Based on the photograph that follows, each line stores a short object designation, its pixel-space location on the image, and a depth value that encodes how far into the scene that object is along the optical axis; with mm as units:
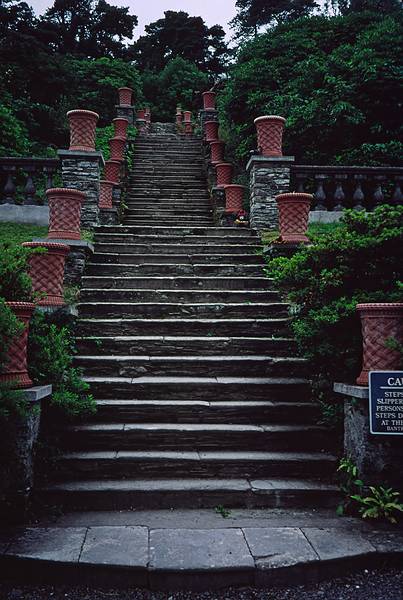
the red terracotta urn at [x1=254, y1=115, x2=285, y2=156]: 7727
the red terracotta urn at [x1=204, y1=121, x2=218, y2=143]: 13219
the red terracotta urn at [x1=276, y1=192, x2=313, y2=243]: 6266
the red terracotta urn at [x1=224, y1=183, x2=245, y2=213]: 9086
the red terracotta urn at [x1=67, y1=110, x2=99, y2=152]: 7536
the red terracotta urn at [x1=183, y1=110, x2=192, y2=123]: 19500
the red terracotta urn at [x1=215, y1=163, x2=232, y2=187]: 10023
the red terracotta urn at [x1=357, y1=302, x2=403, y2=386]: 3473
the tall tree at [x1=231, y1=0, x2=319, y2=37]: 20406
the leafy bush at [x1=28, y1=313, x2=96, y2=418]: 3822
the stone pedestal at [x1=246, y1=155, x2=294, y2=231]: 7703
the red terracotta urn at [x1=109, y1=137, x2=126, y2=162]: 11031
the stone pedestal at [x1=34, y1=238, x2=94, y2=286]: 6109
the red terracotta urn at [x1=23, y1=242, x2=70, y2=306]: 4828
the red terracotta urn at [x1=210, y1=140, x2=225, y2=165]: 11367
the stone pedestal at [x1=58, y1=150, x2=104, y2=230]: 7707
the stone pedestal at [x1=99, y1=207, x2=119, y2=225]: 9305
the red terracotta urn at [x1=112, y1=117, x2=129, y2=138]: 12375
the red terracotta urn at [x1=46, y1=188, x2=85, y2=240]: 6078
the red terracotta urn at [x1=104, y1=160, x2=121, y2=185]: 10180
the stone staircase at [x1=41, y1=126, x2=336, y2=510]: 3621
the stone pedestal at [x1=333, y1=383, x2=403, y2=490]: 3422
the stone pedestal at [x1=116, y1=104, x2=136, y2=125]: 17203
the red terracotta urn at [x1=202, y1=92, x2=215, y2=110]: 16688
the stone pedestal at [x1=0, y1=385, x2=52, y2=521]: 3180
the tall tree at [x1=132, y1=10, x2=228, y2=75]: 29188
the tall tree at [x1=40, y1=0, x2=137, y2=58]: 25953
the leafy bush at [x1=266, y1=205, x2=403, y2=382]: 3984
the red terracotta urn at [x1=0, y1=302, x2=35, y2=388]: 3429
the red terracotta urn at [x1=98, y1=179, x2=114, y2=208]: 9305
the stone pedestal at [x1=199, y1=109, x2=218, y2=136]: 16378
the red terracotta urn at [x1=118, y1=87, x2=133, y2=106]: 17250
